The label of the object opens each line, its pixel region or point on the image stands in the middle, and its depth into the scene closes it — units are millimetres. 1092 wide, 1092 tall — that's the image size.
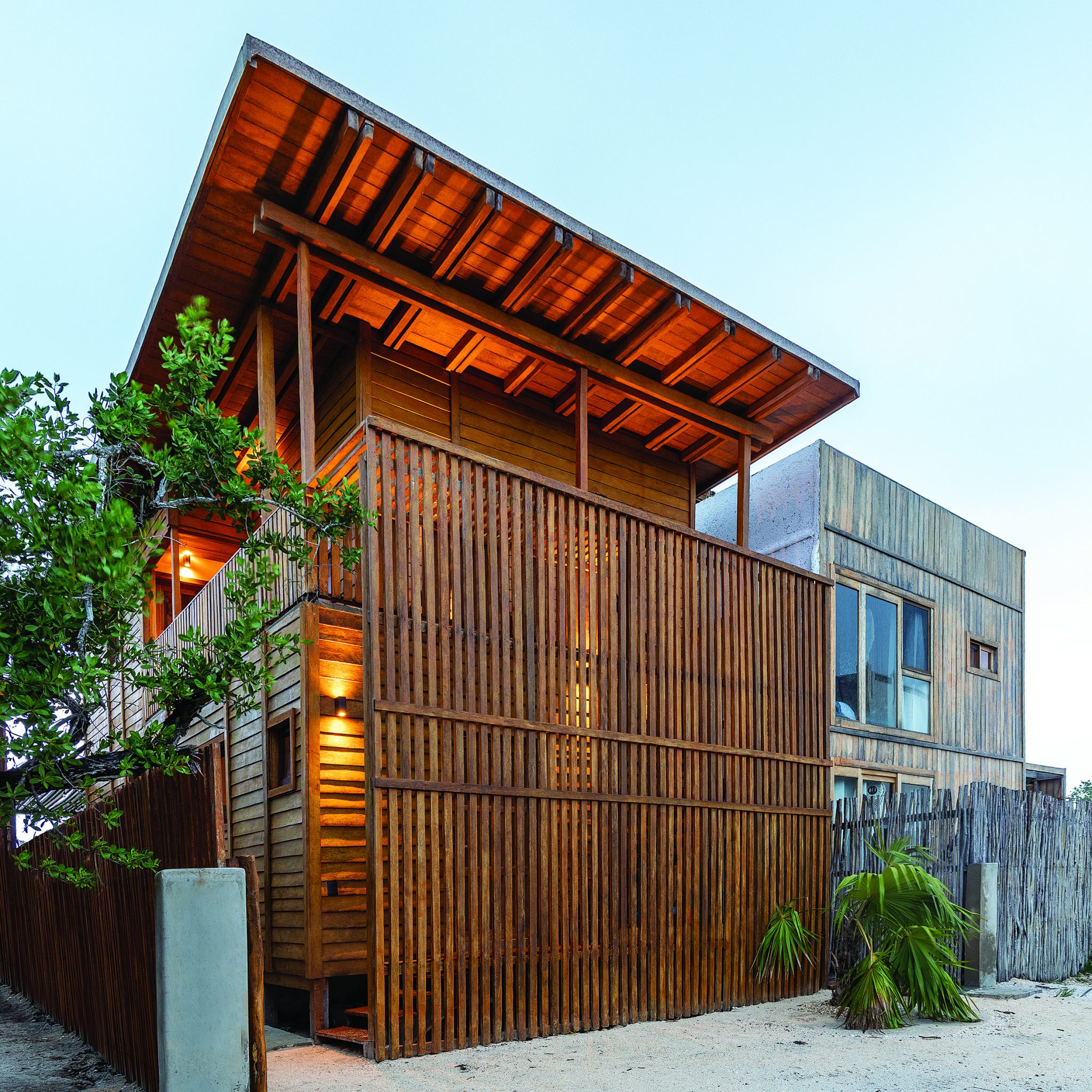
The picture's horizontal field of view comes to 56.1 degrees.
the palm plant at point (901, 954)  7371
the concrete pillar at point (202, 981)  4355
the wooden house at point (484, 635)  6805
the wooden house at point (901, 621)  12977
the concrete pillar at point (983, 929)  8898
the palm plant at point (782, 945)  8711
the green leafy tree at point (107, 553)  4102
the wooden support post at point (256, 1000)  4547
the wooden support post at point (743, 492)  10945
